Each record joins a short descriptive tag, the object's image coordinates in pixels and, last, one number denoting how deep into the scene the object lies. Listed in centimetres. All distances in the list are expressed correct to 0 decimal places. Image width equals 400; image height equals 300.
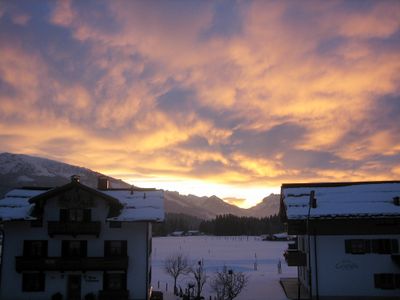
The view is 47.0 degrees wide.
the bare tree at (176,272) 4897
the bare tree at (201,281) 4241
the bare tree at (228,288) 3953
